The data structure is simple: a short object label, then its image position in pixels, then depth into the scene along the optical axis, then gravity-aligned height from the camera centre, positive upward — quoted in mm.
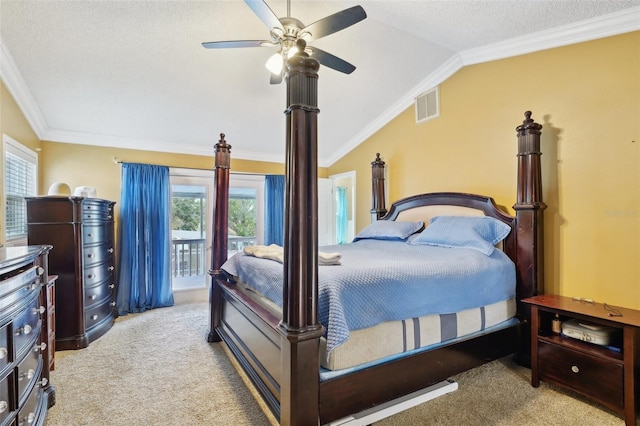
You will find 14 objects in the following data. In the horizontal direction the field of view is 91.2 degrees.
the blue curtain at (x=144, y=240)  4039 -345
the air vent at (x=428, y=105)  3664 +1274
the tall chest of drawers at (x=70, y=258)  2896 -422
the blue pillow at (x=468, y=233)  2703 -201
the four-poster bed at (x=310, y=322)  1437 -674
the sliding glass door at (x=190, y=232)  4531 -275
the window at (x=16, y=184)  2912 +307
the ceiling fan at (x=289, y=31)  1860 +1179
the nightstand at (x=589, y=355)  1860 -950
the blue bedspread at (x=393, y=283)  1628 -449
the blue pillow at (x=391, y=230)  3542 -209
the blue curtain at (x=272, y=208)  4965 +74
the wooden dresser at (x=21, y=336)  1230 -541
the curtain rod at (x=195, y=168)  4078 +649
